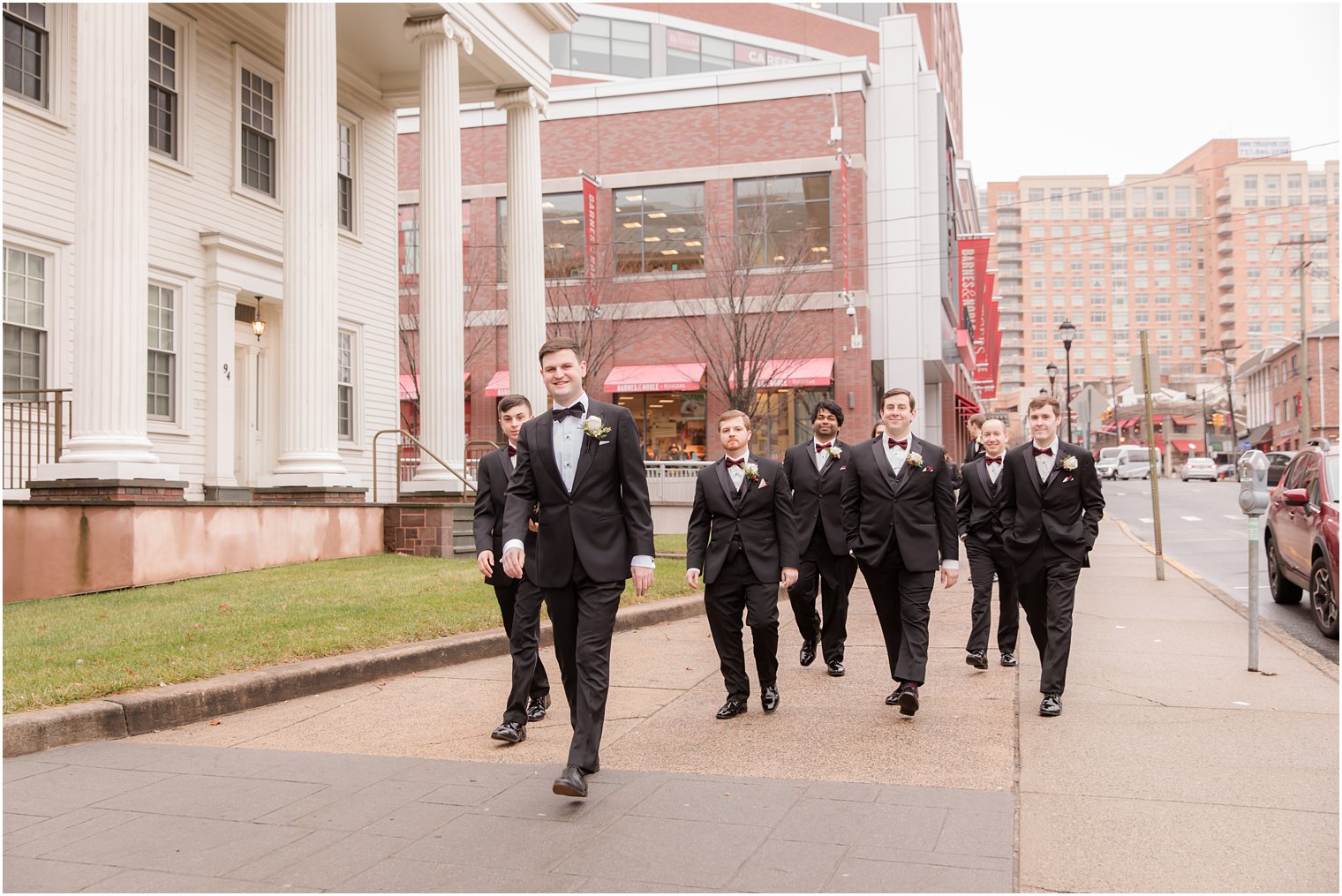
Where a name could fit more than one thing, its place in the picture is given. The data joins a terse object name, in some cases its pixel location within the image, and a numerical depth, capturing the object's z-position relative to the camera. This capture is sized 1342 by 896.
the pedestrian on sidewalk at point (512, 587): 6.28
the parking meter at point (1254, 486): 8.36
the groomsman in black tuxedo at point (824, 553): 8.45
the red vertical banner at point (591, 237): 32.91
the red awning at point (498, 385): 35.12
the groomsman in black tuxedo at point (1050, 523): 7.25
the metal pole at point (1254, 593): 8.26
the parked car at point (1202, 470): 67.06
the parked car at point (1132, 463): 73.25
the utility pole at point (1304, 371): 41.91
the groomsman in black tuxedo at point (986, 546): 8.67
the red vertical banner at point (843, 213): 33.62
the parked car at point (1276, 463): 38.06
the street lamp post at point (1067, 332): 37.45
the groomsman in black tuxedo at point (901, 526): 7.03
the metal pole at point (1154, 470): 14.82
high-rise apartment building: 164.12
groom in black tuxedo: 5.50
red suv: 10.43
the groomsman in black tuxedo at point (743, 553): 6.97
